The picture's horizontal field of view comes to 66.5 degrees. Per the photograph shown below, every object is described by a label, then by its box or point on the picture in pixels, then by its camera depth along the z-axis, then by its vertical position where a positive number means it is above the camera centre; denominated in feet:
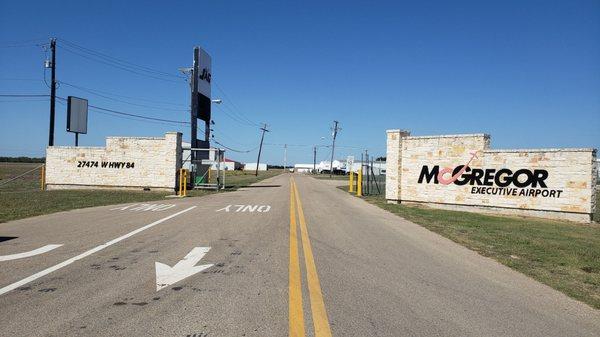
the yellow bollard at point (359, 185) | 92.91 -2.30
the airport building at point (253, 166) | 536.01 +6.19
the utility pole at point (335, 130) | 286.34 +27.22
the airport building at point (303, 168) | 513.53 +5.54
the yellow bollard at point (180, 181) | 83.59 -2.20
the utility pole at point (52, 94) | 102.27 +16.42
